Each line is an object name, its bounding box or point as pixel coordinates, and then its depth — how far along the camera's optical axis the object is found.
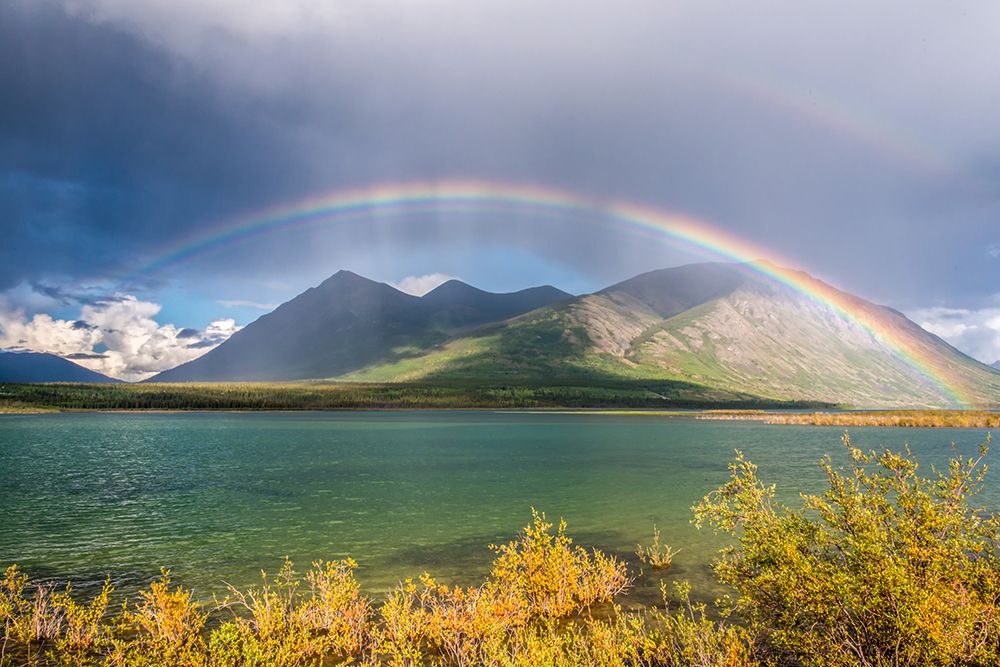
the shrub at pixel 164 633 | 13.37
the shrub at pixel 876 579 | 10.91
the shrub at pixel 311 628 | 14.34
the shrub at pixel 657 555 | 27.87
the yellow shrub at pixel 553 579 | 20.22
